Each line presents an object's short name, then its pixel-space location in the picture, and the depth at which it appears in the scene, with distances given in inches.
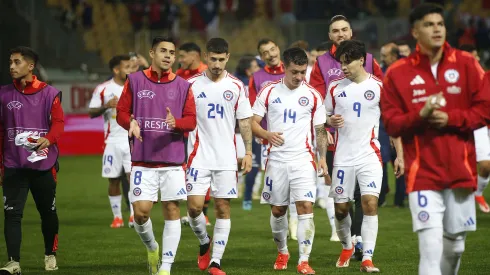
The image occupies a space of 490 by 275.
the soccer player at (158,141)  732.0
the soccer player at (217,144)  796.6
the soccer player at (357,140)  778.2
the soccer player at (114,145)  1125.1
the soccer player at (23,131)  780.0
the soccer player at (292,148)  791.7
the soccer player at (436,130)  545.3
